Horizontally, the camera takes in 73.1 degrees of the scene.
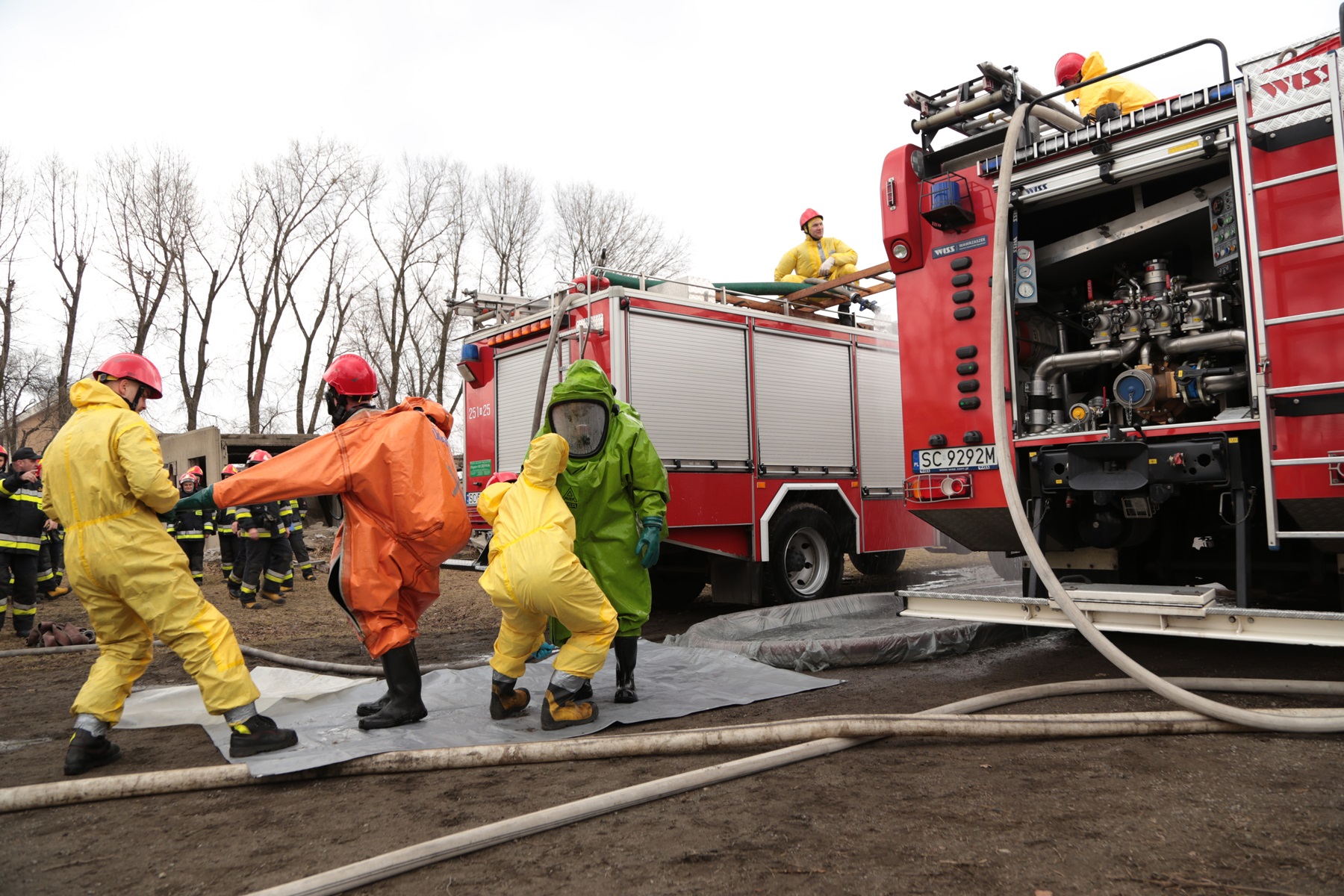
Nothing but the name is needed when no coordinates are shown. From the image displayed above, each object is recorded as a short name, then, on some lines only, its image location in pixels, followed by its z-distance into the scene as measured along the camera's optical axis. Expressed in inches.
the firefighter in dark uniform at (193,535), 401.7
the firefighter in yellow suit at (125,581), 139.7
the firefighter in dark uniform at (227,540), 430.0
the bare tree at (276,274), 1041.5
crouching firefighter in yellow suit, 151.9
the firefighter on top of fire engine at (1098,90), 225.8
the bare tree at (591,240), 1195.9
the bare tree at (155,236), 966.4
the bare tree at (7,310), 889.5
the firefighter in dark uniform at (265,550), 380.8
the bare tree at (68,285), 933.4
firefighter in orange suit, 151.6
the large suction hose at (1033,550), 127.5
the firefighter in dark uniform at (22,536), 307.9
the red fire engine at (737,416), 287.9
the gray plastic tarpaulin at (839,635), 209.3
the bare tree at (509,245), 1184.2
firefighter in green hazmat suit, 174.4
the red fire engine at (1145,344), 153.6
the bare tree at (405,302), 1141.1
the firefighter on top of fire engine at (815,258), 350.3
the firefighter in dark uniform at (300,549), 441.1
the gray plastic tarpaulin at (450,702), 148.7
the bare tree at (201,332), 989.2
